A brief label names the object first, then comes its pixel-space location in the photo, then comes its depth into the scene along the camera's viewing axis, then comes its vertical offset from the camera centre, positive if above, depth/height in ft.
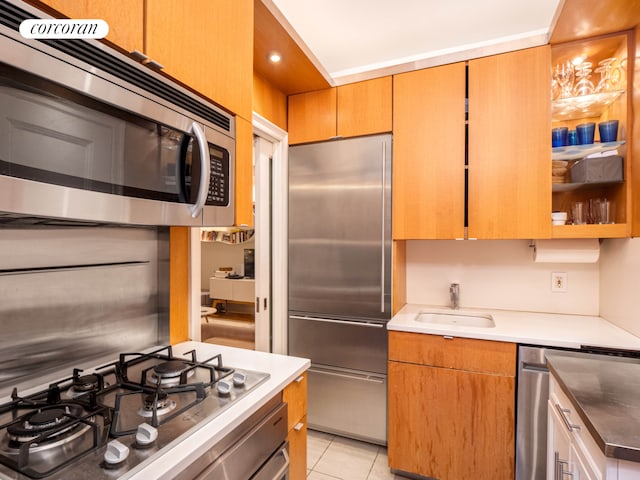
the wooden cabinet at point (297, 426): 4.29 -2.37
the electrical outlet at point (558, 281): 7.20 -0.80
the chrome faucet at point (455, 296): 7.77 -1.20
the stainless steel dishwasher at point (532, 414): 5.58 -2.79
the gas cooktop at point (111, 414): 2.33 -1.47
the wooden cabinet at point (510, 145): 6.30 +1.83
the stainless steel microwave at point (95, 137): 2.20 +0.84
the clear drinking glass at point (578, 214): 6.54 +0.55
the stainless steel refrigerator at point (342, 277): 7.32 -0.78
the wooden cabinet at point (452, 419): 5.84 -3.15
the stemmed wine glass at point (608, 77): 6.14 +2.96
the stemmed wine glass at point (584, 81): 6.31 +2.97
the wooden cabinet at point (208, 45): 3.34 +2.17
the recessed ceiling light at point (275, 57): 6.42 +3.49
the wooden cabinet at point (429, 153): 6.84 +1.82
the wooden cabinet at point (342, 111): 7.34 +2.90
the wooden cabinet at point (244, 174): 4.57 +0.92
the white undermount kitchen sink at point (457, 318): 7.29 -1.65
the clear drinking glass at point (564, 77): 6.42 +3.08
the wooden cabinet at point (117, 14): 2.57 +1.82
